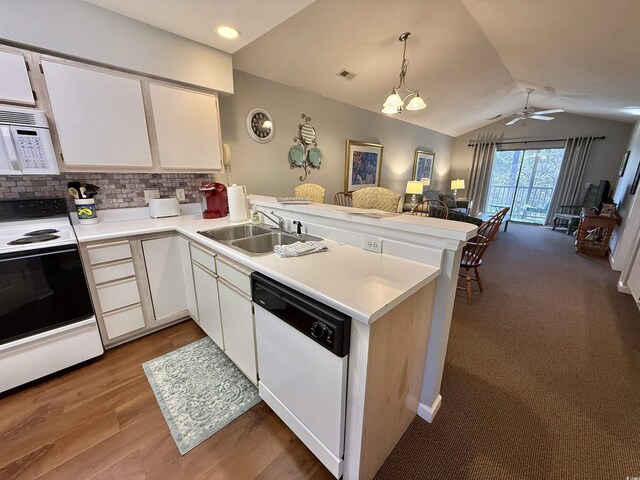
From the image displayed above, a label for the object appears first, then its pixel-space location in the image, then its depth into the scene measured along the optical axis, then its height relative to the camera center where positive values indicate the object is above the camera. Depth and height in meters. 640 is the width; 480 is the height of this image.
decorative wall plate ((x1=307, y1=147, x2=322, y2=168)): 3.87 +0.30
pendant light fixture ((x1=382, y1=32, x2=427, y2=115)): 2.75 +0.82
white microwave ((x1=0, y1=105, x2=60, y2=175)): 1.56 +0.18
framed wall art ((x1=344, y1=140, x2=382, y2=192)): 4.56 +0.23
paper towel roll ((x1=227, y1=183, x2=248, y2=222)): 2.15 -0.24
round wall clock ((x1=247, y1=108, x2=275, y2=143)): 3.06 +0.61
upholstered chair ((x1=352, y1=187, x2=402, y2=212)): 3.16 -0.27
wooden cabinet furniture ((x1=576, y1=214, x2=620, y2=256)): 4.18 -0.92
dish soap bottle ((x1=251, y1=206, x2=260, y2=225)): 2.16 -0.36
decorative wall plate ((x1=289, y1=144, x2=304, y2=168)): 3.60 +0.29
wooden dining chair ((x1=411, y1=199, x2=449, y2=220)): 3.86 -0.56
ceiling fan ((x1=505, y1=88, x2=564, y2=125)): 4.85 +1.28
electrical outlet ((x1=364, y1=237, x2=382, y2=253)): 1.39 -0.37
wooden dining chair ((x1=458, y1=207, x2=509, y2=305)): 2.66 -0.74
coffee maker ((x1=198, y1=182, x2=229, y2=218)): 2.35 -0.24
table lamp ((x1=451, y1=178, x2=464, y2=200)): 7.17 -0.15
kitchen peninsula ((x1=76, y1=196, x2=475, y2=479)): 0.92 -0.47
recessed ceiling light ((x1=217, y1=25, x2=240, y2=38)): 1.96 +1.11
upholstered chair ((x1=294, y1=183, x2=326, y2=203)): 3.58 -0.21
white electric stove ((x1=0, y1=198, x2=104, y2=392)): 1.47 -0.79
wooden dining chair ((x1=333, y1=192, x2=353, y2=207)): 4.29 -0.36
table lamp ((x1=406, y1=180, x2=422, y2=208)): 5.64 -0.20
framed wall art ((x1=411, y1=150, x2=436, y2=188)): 6.43 +0.31
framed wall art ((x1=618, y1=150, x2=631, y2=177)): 4.85 +0.34
